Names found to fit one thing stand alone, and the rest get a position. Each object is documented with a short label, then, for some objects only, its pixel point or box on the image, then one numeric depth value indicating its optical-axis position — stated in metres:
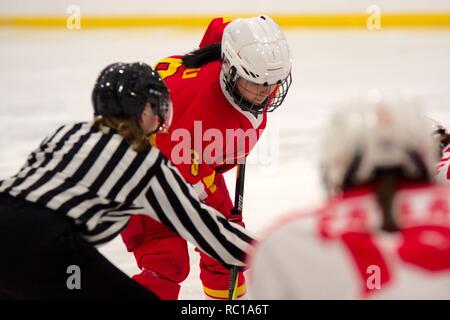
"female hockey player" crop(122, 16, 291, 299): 12.12
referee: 11.42
